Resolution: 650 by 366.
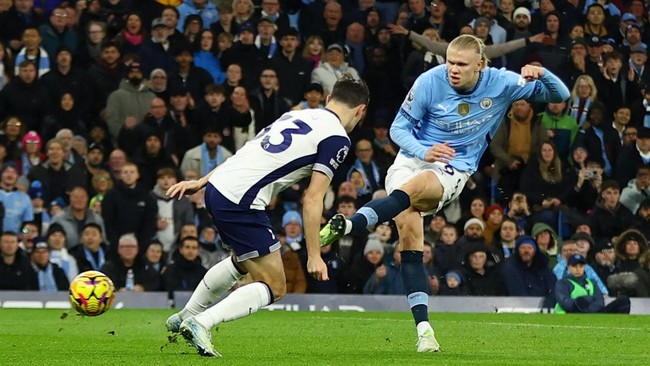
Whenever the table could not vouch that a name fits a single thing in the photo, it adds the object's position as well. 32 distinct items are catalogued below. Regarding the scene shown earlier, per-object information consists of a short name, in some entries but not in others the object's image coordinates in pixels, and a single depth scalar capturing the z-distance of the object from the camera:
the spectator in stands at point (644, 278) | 18.55
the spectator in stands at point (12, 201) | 18.42
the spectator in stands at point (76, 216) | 18.59
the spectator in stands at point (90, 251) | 18.12
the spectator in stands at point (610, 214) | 20.09
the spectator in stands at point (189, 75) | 20.55
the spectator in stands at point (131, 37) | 20.88
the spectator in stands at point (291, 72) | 20.73
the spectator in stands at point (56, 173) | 19.06
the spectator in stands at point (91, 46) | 20.77
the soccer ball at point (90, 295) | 11.16
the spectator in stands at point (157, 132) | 19.84
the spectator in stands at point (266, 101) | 20.31
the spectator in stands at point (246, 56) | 20.67
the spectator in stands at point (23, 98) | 19.75
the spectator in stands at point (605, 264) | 18.83
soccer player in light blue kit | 10.75
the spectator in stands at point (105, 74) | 20.28
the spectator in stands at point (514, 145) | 20.59
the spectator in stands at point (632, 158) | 21.03
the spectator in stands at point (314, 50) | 21.14
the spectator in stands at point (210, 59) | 20.95
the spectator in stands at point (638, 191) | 20.62
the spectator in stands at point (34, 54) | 19.91
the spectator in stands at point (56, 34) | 20.67
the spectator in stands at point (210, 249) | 18.58
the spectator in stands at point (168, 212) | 18.91
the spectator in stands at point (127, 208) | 18.61
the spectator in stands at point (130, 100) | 20.02
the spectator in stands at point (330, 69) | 20.64
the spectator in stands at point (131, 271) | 18.06
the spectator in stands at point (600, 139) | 21.08
